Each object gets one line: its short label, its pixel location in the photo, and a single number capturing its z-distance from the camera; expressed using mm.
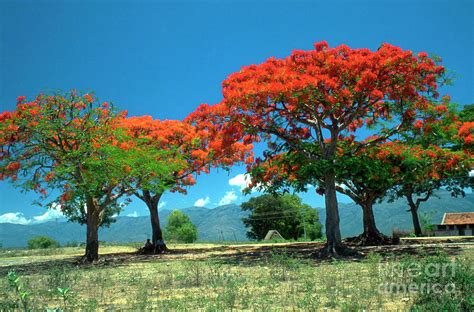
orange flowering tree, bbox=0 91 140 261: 19766
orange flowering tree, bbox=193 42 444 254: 17406
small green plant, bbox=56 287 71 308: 5964
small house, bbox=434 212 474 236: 62562
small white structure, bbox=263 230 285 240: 52000
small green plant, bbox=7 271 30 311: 5881
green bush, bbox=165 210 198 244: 77750
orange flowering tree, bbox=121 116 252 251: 26562
